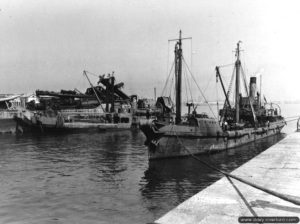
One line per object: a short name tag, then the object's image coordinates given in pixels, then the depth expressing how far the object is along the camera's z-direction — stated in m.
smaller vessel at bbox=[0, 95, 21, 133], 54.38
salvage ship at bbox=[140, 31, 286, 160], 27.38
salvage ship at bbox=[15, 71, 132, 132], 54.58
